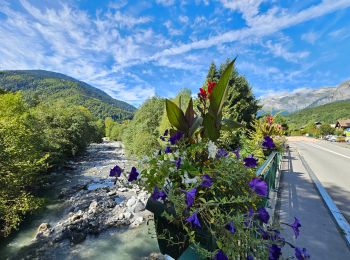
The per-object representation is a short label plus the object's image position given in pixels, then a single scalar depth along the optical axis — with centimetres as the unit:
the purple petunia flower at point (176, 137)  158
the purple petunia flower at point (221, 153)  158
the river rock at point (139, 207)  1162
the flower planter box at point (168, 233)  130
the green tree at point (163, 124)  1754
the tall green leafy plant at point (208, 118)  149
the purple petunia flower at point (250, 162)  151
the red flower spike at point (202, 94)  175
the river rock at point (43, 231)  928
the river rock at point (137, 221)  1015
